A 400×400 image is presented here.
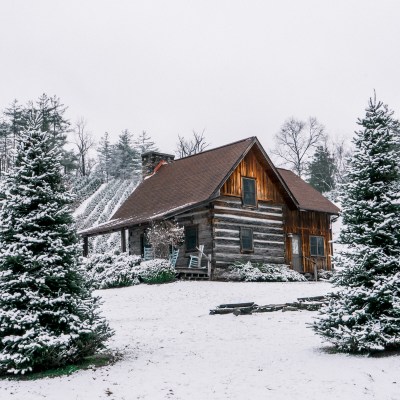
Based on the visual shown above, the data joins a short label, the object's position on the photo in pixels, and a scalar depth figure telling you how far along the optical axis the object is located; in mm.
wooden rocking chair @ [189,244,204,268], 27531
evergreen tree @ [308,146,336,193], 64562
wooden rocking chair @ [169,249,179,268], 27788
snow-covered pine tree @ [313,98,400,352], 10805
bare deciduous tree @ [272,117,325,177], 70750
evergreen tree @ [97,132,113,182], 92625
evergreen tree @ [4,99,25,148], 74688
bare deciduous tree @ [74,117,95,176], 86250
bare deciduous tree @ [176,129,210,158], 69312
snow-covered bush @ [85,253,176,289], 25578
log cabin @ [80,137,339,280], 27797
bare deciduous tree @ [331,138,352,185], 75275
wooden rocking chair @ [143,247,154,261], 29375
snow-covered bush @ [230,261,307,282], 27312
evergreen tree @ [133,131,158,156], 92062
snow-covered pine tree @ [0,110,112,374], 10266
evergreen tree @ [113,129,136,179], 86250
